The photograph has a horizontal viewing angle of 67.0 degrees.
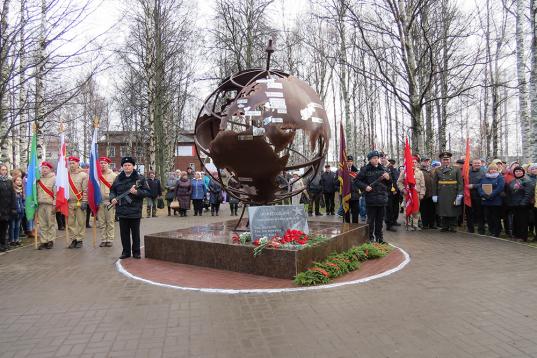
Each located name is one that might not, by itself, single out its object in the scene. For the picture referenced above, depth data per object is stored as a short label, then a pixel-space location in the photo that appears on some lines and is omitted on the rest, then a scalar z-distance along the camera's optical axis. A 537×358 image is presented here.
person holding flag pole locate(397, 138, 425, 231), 10.02
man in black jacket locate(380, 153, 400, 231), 10.29
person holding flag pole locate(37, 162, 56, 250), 9.02
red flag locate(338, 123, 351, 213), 8.93
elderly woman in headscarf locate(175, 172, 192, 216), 15.17
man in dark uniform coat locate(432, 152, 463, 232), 10.02
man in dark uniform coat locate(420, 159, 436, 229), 11.05
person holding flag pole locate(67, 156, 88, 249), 9.10
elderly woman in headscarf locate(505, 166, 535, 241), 8.62
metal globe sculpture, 6.70
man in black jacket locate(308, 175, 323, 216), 14.20
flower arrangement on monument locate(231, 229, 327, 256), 6.21
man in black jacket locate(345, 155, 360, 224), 10.09
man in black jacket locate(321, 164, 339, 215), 13.95
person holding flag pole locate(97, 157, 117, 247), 9.18
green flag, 8.97
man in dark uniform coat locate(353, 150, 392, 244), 8.20
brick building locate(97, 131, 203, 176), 55.22
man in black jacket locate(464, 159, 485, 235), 9.93
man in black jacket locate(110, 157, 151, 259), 7.53
